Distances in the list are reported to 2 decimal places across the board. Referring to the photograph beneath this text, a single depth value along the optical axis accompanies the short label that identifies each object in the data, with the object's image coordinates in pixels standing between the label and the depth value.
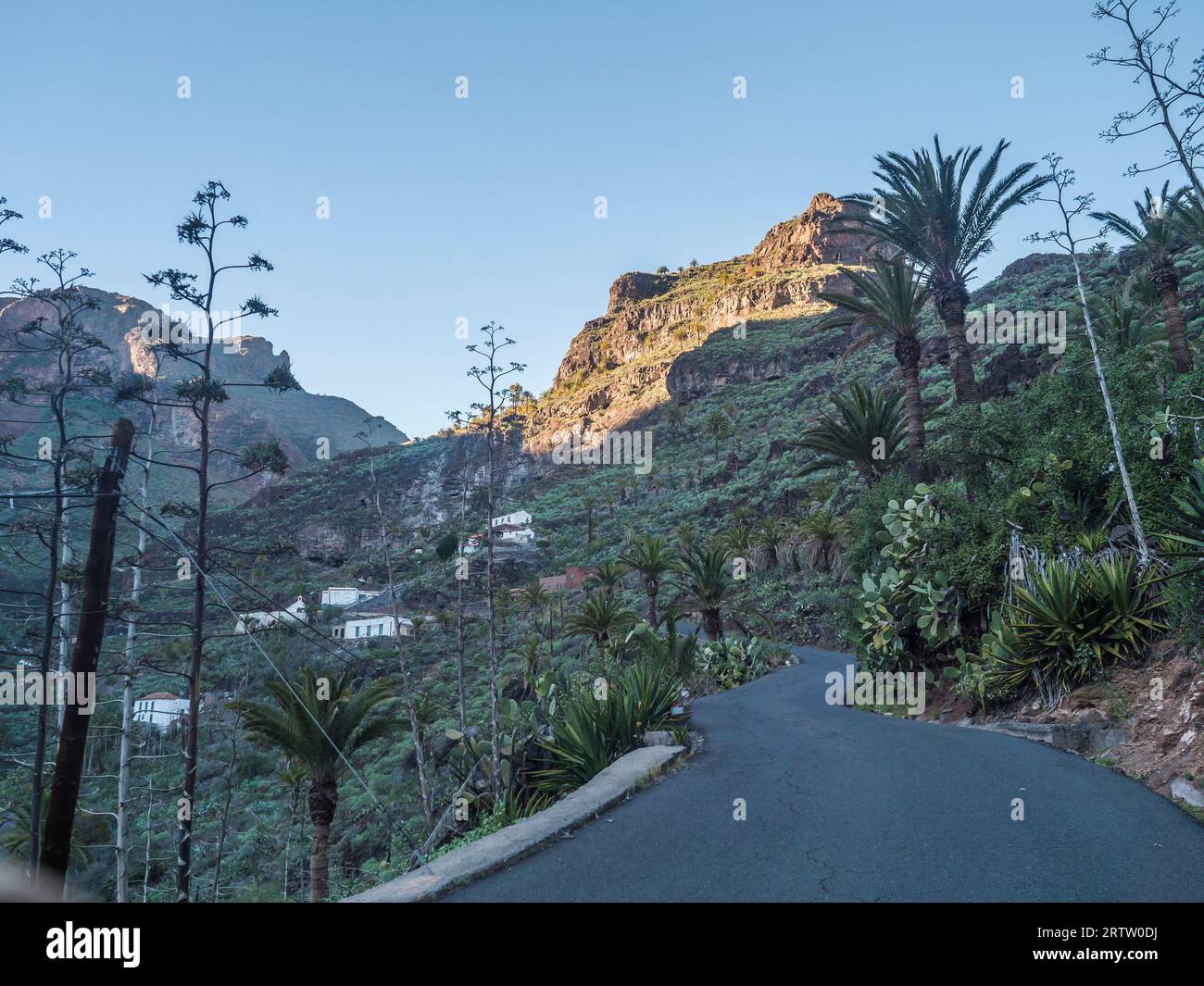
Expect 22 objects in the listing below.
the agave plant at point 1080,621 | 9.44
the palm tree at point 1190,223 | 19.43
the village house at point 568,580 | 58.31
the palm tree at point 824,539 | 34.34
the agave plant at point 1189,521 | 7.97
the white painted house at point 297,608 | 60.84
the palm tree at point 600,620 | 26.91
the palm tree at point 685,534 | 42.12
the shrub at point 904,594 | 14.59
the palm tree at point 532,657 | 24.03
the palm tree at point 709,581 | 26.36
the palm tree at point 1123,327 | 24.91
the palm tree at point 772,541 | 40.81
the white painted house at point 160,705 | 48.03
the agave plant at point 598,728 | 8.92
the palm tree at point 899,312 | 19.11
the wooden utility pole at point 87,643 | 7.68
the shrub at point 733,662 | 24.55
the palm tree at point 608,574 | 31.50
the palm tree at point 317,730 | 13.40
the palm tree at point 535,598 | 46.94
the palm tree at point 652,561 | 28.77
